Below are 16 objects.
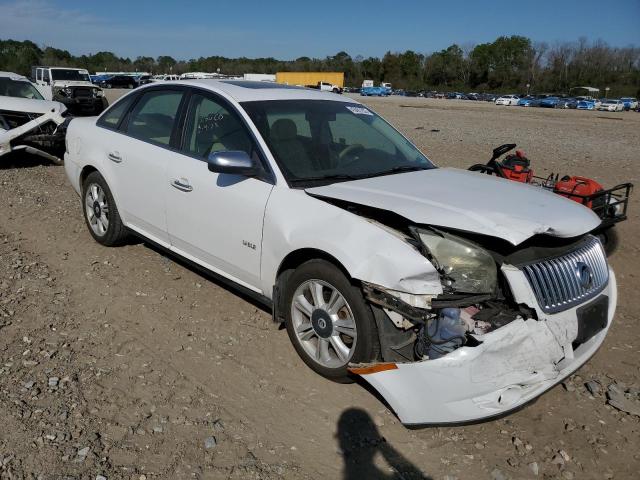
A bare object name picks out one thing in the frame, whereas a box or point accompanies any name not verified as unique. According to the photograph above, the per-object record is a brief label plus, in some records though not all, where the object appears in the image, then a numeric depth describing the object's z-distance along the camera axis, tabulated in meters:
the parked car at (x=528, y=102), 62.17
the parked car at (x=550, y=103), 60.33
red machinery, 5.14
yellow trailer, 78.75
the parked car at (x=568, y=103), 59.28
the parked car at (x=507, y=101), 63.03
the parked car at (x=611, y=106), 54.88
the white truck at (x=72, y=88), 21.73
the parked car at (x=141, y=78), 59.17
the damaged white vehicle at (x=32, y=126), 9.69
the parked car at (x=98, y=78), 64.91
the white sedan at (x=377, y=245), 2.86
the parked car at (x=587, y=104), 57.14
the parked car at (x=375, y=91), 81.12
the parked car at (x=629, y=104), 58.24
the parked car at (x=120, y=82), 58.16
